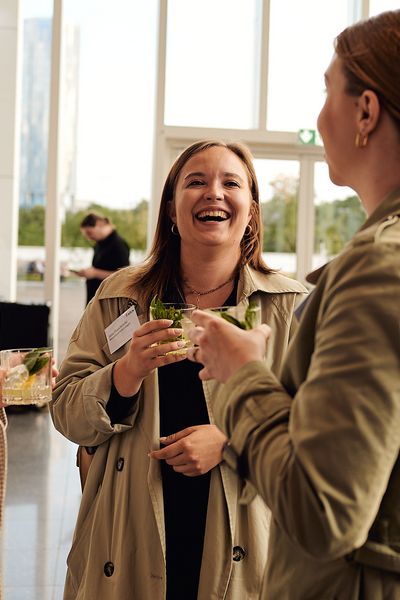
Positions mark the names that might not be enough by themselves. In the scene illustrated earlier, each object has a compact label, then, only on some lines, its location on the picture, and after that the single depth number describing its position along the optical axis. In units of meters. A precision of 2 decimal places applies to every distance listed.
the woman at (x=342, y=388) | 0.88
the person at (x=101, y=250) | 7.66
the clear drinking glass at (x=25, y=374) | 1.70
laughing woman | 1.69
